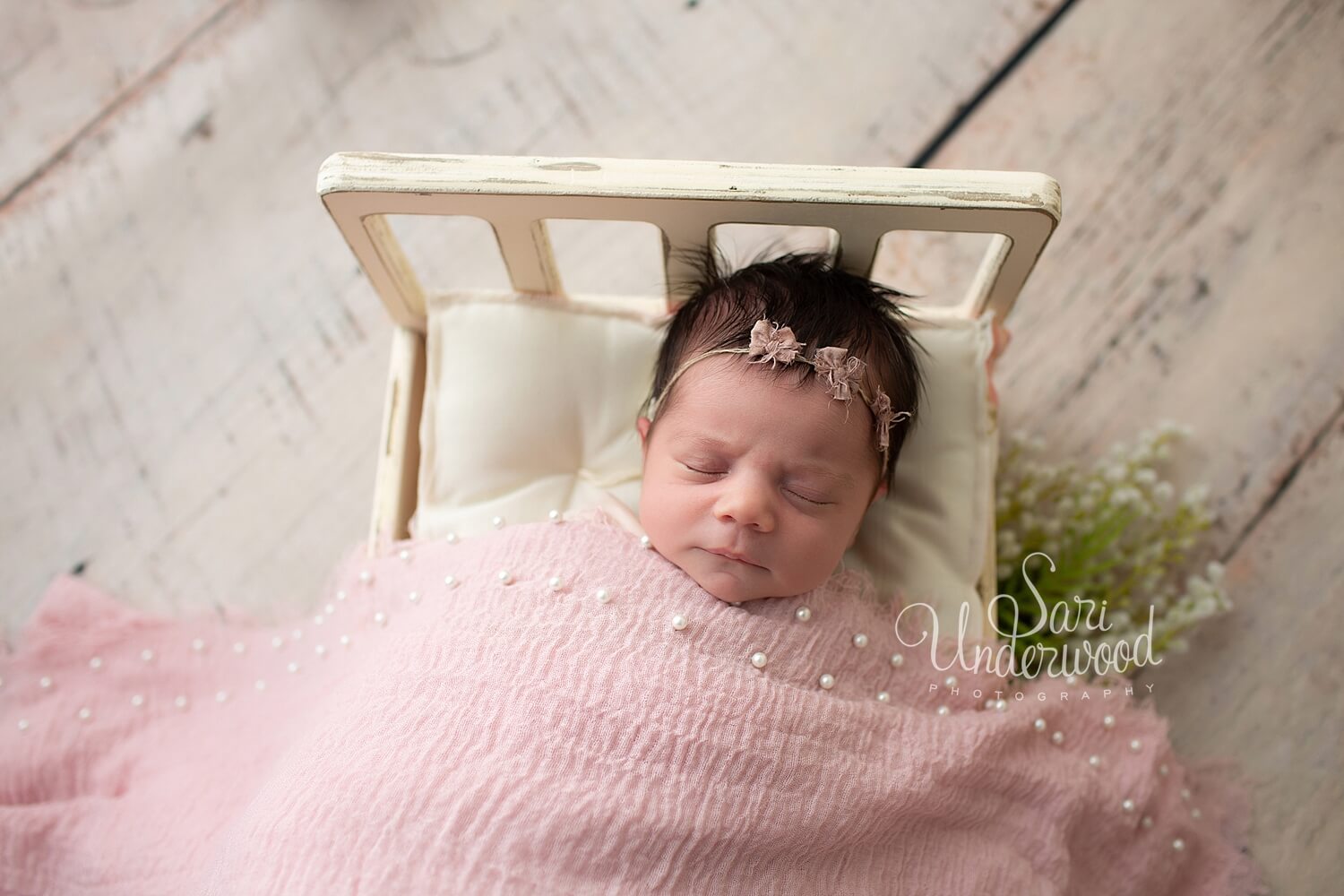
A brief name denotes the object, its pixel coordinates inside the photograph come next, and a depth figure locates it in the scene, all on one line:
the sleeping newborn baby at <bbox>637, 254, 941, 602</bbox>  0.51
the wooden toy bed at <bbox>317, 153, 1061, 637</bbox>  0.57
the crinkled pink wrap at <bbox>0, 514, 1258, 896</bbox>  0.49
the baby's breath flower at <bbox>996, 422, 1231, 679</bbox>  0.64
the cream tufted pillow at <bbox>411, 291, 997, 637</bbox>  0.58
